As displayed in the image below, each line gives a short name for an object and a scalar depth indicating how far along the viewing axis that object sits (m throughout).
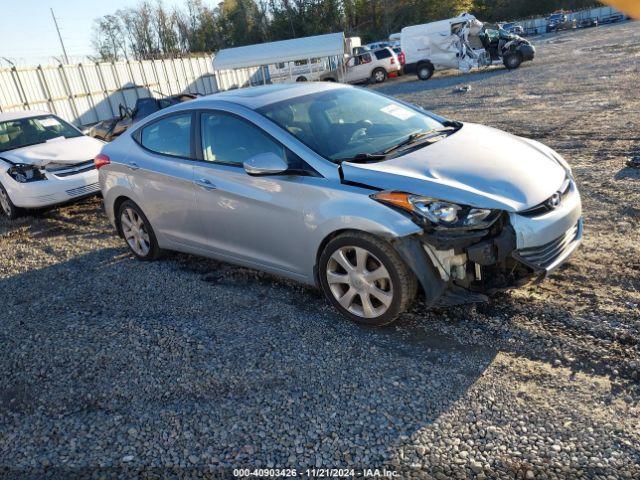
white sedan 7.70
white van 23.42
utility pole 25.11
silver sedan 3.38
